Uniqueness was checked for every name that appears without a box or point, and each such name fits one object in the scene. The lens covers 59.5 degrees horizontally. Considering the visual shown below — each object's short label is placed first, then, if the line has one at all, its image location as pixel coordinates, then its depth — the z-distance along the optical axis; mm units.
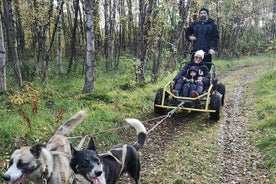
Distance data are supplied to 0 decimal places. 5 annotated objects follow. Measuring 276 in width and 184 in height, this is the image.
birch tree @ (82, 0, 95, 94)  6667
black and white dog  2686
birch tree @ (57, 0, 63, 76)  10816
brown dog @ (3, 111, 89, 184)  2538
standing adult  7278
